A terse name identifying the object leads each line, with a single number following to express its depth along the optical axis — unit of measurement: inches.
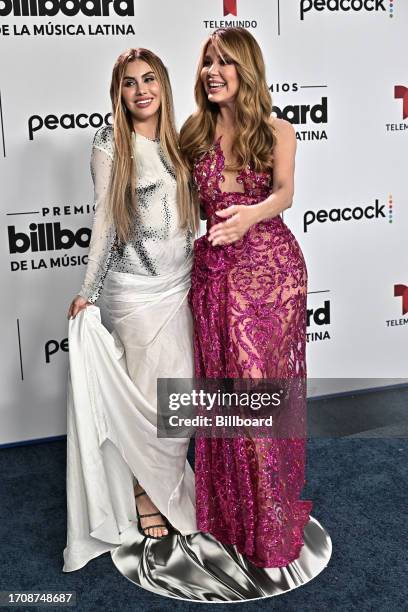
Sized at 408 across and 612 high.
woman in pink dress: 103.7
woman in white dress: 107.8
